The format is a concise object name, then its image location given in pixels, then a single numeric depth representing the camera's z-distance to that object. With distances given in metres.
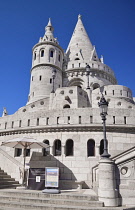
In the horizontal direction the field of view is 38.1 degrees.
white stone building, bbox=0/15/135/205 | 12.39
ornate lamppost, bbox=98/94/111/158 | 10.29
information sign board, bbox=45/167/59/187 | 10.32
